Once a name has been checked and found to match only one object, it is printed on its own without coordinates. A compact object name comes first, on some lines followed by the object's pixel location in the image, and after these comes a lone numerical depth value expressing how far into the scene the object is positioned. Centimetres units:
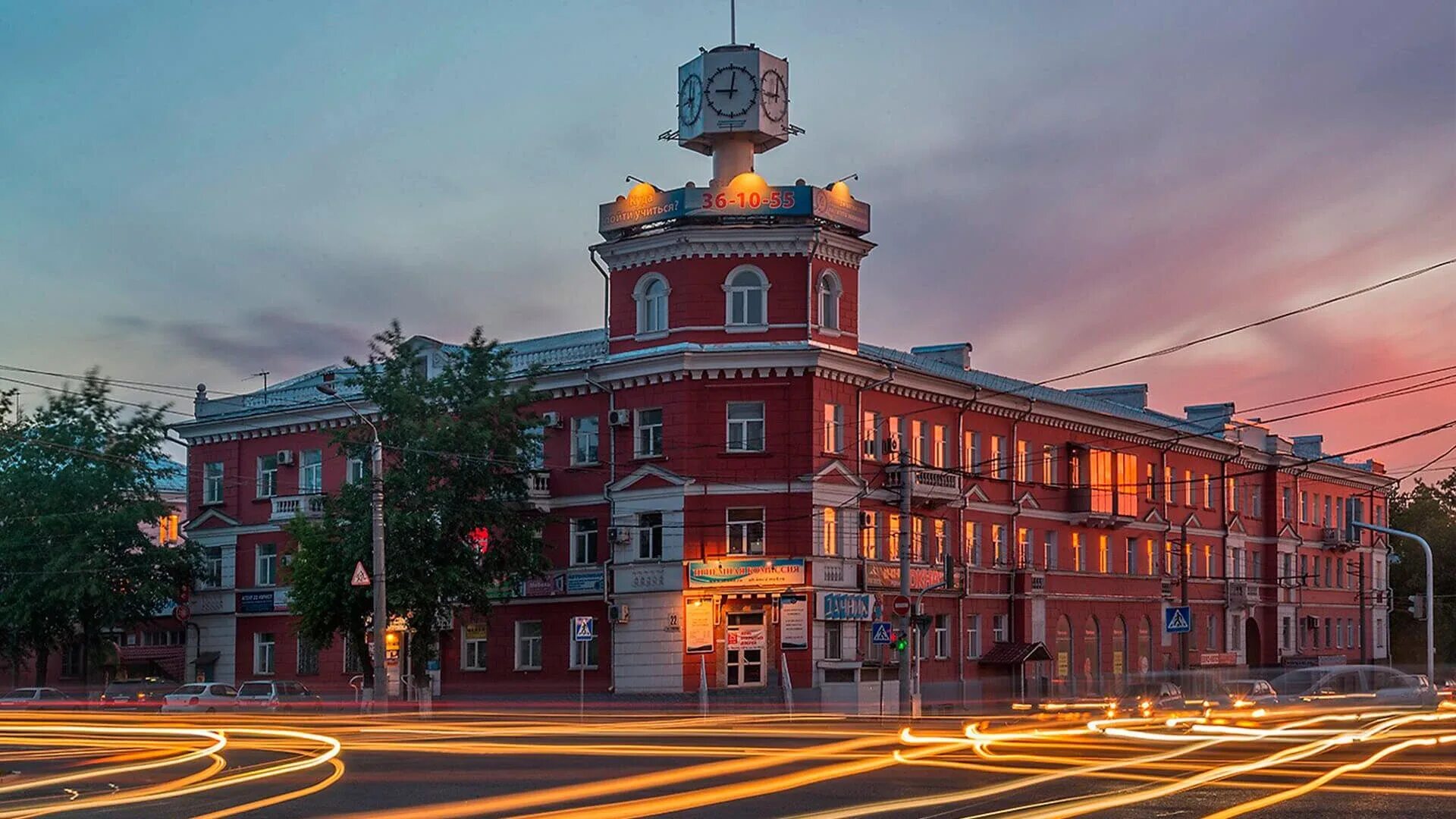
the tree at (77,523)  5662
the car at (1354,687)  4366
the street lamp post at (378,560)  4066
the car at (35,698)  4962
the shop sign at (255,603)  6056
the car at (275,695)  4891
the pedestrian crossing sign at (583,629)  4204
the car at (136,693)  5078
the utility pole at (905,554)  4412
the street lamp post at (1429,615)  4938
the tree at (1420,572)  9106
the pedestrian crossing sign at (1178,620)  5150
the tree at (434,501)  4819
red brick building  4941
